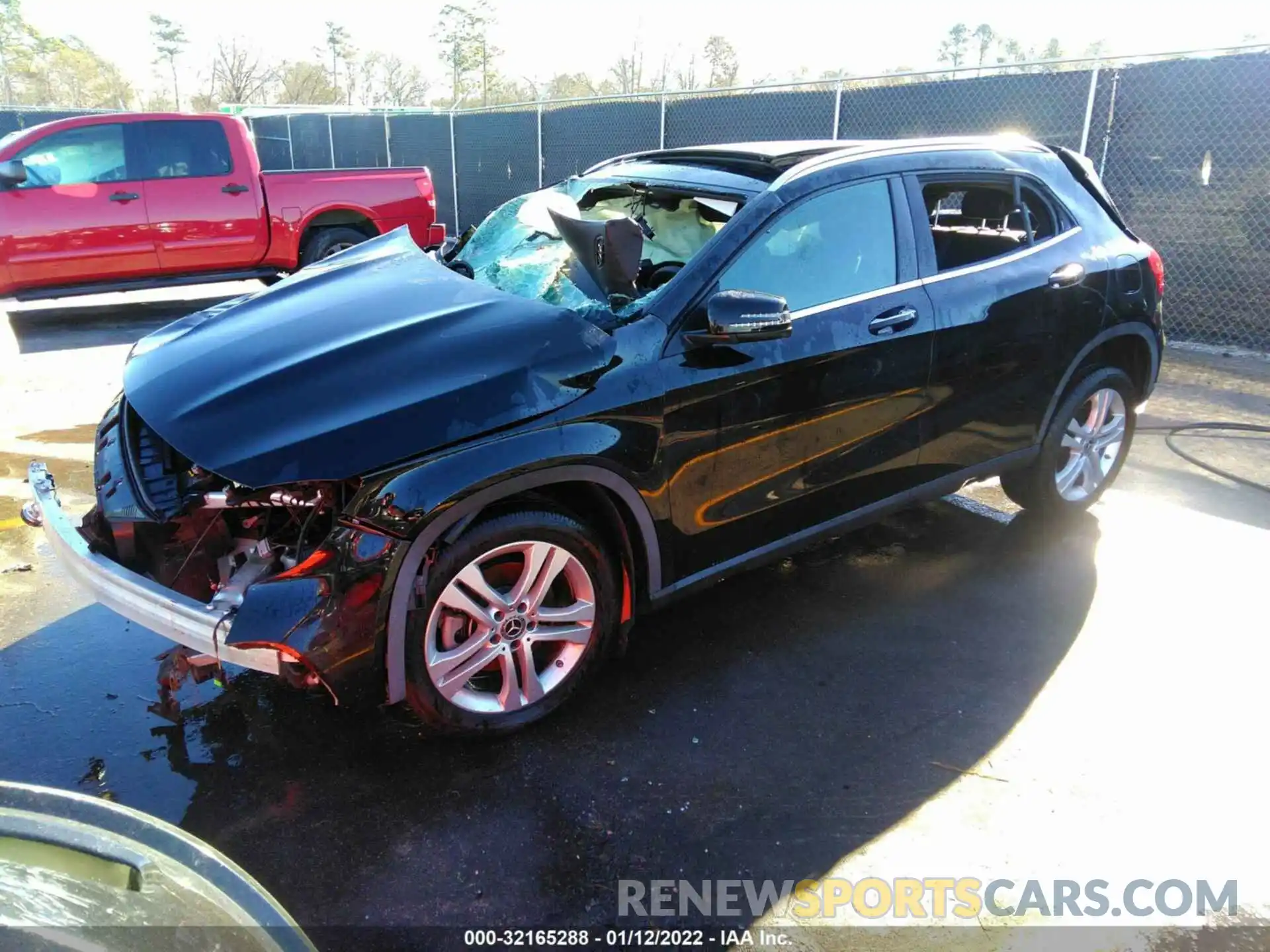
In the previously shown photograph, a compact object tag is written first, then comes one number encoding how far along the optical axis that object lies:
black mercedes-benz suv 2.55
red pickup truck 8.34
